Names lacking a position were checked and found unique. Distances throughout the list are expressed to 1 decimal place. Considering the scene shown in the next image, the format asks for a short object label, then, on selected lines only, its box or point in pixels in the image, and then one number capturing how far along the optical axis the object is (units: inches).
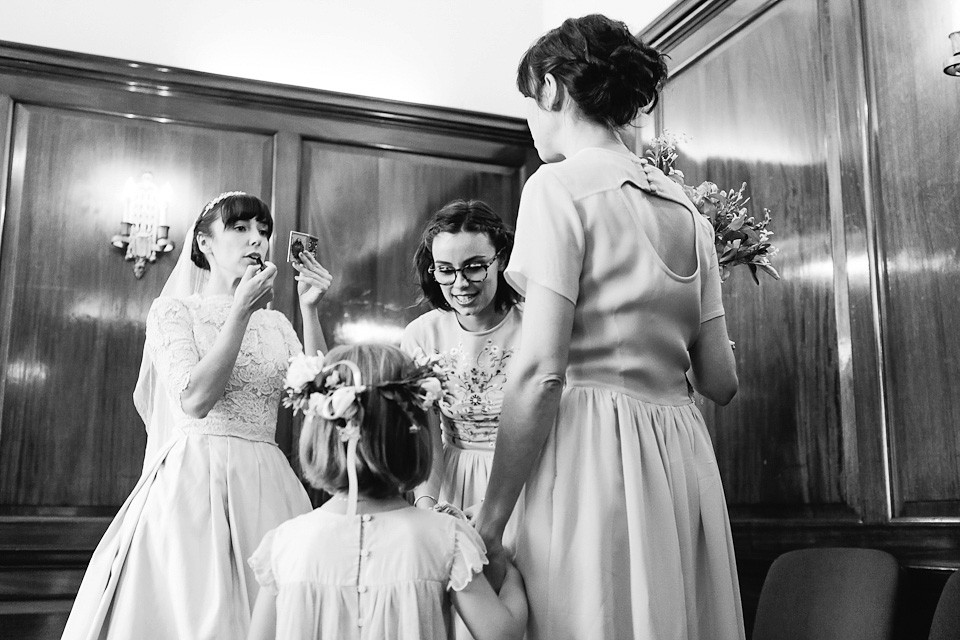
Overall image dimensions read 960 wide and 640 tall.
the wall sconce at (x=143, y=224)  164.6
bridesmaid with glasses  105.1
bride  103.3
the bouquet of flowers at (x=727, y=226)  106.2
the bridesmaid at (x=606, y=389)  64.6
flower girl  64.5
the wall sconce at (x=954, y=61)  95.8
